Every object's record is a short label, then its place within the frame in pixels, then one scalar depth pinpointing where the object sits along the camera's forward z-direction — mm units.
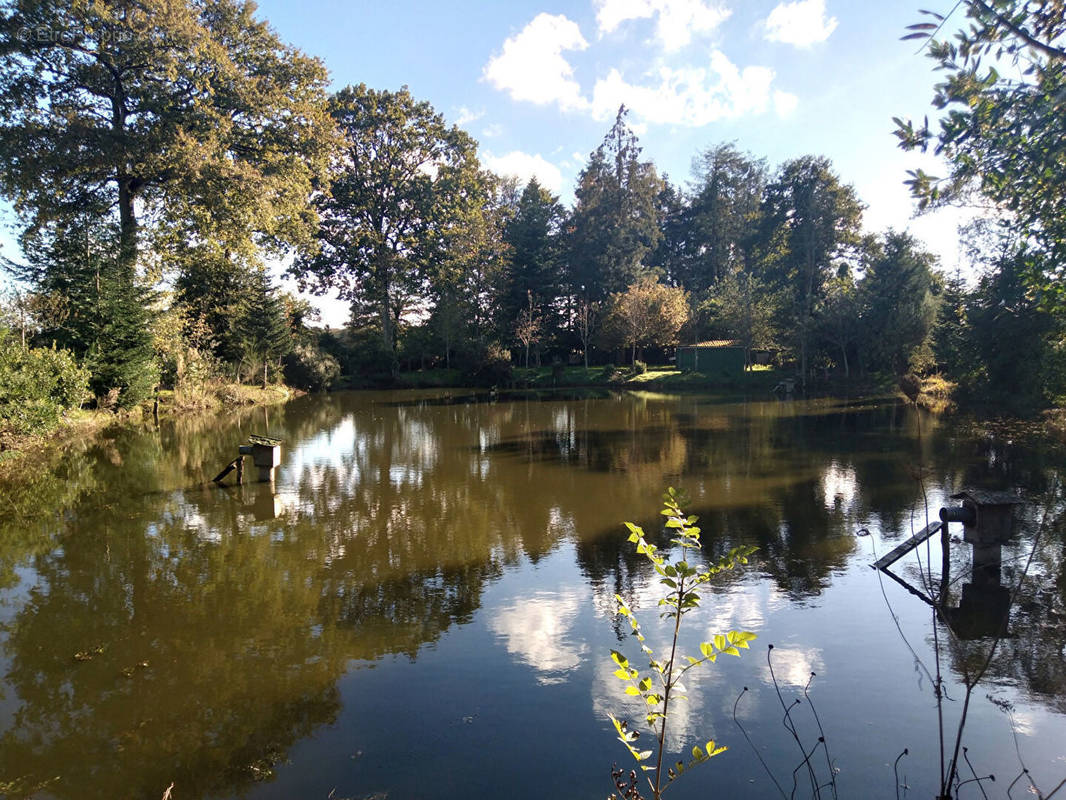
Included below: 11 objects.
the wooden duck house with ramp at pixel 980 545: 6316
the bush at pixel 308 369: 38562
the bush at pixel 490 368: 43281
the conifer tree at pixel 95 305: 21000
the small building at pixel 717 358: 41094
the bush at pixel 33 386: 13289
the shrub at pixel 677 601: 2229
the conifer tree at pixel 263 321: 33969
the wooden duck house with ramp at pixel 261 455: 12289
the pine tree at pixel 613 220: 45531
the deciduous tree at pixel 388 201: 43969
